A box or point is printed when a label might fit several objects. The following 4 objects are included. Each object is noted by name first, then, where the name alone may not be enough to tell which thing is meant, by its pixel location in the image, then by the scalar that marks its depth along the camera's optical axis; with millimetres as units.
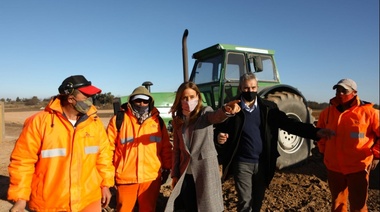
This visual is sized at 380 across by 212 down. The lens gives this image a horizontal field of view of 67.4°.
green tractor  5180
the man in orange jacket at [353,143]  2695
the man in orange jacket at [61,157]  1967
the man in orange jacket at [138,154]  2635
